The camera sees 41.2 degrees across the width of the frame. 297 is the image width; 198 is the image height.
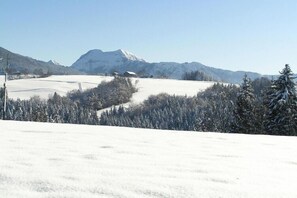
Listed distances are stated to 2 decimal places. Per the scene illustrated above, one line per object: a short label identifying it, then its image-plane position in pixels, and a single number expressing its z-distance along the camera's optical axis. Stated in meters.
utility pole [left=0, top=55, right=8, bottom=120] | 47.16
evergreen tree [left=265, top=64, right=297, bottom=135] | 35.00
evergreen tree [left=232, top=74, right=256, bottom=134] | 39.38
